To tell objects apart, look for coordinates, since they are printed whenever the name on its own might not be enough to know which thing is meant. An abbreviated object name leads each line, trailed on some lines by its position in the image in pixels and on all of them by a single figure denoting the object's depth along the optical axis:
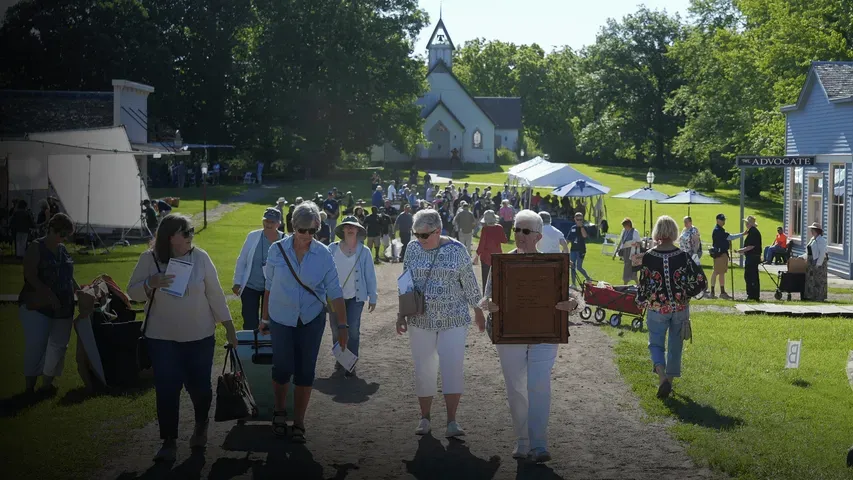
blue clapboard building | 28.25
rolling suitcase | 8.67
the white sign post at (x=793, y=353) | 11.35
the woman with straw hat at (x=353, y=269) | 10.88
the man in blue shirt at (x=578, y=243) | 21.42
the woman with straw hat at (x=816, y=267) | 20.08
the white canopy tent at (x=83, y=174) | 24.29
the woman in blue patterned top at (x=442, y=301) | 8.16
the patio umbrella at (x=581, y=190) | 36.34
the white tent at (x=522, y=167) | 43.42
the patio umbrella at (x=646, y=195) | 32.41
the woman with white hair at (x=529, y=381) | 7.65
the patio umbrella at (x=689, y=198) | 28.47
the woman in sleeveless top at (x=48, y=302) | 9.55
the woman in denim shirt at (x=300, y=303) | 8.02
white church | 84.94
